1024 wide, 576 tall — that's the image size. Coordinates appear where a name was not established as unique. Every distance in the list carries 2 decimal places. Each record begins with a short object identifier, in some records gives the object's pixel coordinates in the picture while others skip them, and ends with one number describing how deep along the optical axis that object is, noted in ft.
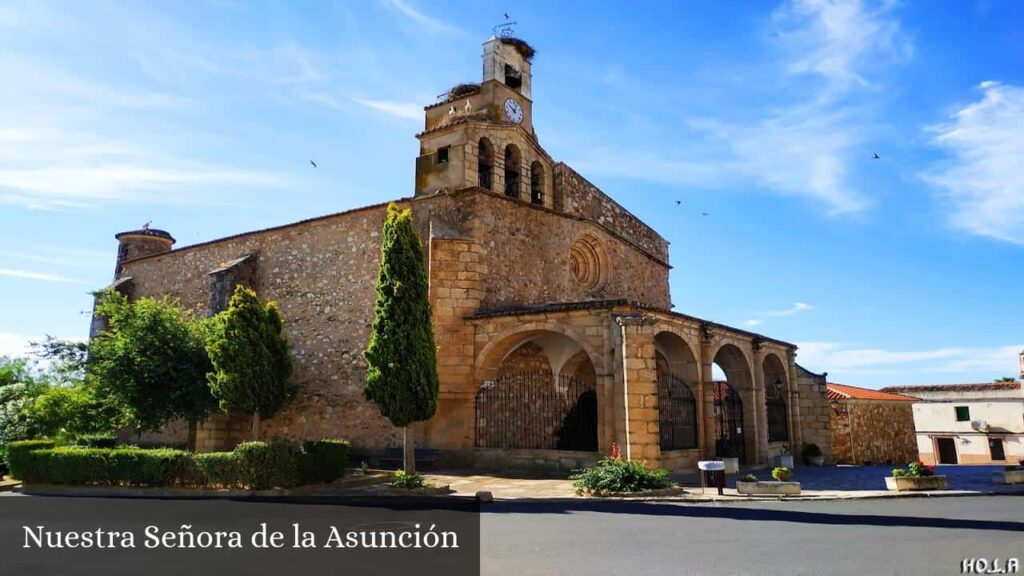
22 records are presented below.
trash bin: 38.22
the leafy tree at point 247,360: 51.42
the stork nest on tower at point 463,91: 70.08
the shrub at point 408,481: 40.01
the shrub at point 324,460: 41.91
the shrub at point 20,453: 49.70
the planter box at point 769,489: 37.83
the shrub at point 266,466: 40.45
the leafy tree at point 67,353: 60.39
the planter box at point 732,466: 49.47
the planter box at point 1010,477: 41.99
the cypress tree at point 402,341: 42.86
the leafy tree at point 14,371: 107.22
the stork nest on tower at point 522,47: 72.43
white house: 102.27
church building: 49.57
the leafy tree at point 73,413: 60.54
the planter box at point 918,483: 39.73
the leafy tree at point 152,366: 54.49
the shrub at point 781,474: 38.93
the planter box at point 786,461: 54.60
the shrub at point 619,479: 38.04
